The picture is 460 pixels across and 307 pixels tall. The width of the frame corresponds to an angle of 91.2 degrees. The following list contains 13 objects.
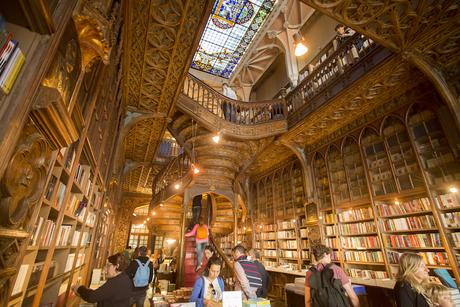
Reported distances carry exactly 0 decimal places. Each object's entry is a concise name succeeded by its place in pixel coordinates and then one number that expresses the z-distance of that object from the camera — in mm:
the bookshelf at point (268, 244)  7849
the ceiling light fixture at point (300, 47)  4973
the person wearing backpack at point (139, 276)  2766
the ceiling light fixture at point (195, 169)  6463
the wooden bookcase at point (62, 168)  1201
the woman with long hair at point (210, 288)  2051
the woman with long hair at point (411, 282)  1802
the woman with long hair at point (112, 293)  2127
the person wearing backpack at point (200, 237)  6246
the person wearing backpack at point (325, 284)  2150
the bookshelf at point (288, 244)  6936
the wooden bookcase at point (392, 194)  4121
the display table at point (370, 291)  3682
